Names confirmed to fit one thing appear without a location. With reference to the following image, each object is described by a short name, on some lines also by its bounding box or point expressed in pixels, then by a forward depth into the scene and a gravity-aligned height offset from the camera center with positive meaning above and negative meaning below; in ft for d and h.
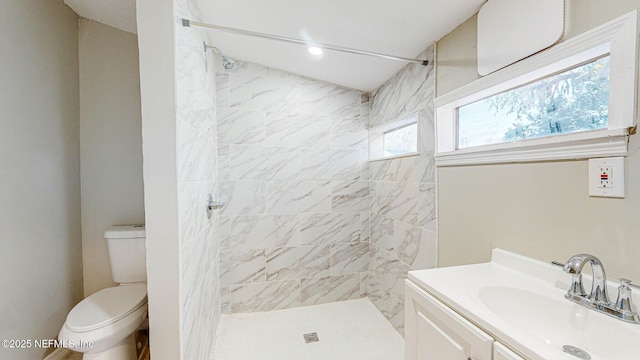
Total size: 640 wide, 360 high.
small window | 7.14 +1.20
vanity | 2.41 -1.56
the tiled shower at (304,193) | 6.83 -0.50
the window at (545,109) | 3.24 +1.03
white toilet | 4.36 -2.47
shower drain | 6.91 -4.38
